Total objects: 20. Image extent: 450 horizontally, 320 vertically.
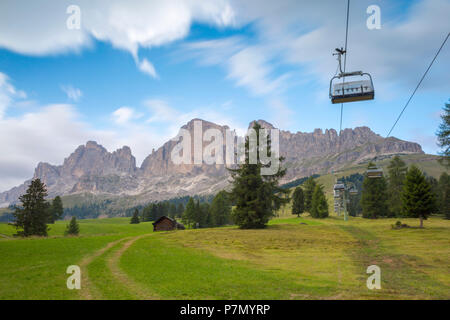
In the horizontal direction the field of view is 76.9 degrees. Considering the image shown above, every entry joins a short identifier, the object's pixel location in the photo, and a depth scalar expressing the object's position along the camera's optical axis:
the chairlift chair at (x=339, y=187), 47.19
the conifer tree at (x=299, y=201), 88.69
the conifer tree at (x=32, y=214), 48.50
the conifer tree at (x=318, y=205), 78.31
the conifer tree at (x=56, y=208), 103.55
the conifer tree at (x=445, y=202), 69.08
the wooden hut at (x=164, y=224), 70.12
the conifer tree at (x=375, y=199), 72.25
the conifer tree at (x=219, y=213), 89.81
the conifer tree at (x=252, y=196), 44.97
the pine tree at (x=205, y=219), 89.97
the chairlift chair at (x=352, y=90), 17.16
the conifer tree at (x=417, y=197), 39.06
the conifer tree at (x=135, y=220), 118.09
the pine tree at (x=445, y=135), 34.84
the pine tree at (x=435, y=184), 87.89
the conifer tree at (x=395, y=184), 71.38
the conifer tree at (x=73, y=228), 70.81
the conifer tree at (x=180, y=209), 138.73
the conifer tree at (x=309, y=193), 87.72
